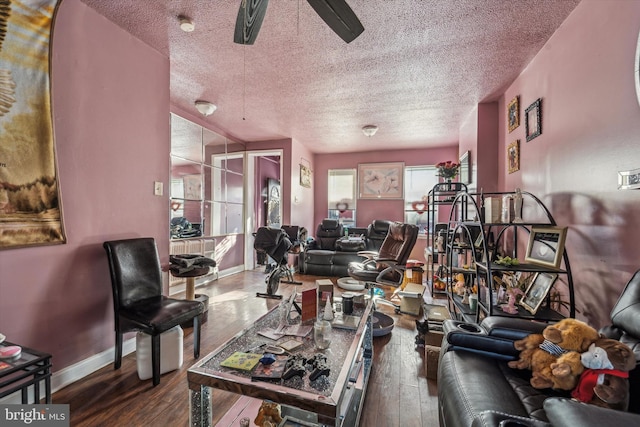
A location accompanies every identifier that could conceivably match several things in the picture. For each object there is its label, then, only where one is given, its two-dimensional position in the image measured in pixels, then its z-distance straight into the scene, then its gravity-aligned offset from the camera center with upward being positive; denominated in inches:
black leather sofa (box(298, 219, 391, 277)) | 185.8 -27.0
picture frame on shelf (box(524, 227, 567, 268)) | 65.7 -9.4
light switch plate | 92.9 +8.0
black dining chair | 67.0 -25.9
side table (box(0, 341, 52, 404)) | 43.0 -27.0
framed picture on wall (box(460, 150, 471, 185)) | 148.4 +25.3
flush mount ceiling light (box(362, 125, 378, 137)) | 168.7 +52.0
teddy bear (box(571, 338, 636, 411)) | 36.2 -23.2
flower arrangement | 142.5 +22.5
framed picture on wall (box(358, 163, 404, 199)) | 232.2 +27.0
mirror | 148.3 +18.5
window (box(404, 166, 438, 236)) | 228.8 +17.4
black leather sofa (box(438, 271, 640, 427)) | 28.4 -26.9
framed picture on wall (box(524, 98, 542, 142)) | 89.1 +32.1
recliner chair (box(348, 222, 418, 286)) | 109.9 -21.4
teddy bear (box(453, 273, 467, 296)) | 103.7 -30.3
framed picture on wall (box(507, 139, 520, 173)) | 106.0 +22.7
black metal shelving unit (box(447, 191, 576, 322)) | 68.5 -15.3
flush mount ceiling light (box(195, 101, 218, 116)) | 134.6 +52.9
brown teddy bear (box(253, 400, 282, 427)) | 46.4 -36.4
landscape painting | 57.6 +18.4
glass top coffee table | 38.3 -27.5
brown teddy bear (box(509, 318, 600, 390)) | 39.9 -23.2
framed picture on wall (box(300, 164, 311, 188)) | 218.1 +29.5
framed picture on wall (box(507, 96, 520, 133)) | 106.4 +40.3
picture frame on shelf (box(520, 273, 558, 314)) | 69.4 -22.1
